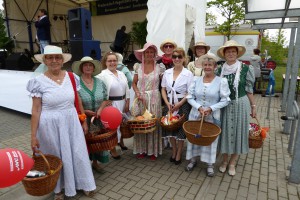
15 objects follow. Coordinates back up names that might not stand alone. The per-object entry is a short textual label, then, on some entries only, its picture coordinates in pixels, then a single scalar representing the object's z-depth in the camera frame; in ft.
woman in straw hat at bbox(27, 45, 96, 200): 8.07
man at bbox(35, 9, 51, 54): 25.80
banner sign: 38.19
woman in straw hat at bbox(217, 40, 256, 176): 10.00
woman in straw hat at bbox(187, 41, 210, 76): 12.28
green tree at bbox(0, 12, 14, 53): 33.88
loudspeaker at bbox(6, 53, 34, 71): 23.42
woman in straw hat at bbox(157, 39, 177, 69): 12.50
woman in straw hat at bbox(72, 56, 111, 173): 9.80
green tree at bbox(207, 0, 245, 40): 47.20
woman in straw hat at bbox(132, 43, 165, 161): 11.44
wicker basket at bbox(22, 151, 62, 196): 7.16
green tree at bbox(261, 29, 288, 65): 68.74
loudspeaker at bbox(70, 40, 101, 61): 21.53
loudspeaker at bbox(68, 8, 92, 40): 21.89
